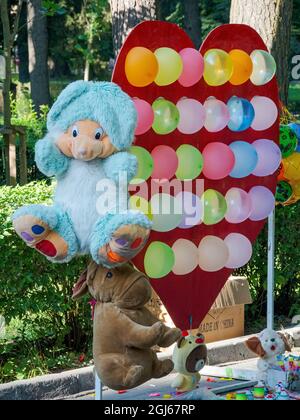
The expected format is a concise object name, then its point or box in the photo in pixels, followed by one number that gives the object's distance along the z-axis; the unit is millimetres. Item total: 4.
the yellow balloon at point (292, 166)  5680
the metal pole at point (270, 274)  5859
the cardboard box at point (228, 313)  6727
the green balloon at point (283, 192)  5770
